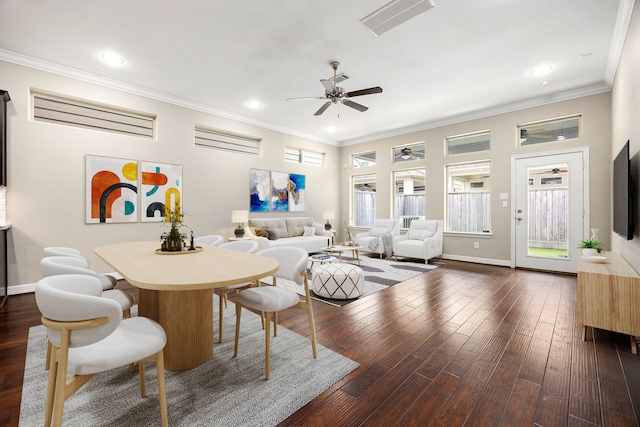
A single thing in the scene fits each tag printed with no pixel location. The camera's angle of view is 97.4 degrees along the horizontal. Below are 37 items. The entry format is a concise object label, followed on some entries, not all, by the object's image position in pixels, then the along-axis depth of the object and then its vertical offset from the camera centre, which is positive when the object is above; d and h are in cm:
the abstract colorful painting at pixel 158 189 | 464 +43
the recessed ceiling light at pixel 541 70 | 394 +204
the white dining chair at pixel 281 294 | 192 -59
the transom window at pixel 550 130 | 482 +148
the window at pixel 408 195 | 702 +47
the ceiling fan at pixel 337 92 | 371 +168
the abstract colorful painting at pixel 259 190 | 616 +53
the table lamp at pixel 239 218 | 554 -9
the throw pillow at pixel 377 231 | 672 -43
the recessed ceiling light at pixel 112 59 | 360 +204
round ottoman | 347 -86
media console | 227 -73
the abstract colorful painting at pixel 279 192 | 657 +52
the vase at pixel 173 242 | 245 -25
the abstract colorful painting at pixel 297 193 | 693 +52
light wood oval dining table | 154 -35
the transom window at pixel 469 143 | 579 +150
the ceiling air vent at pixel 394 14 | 265 +198
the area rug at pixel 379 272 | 379 -102
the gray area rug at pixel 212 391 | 150 -108
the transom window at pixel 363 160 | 779 +153
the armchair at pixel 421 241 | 568 -59
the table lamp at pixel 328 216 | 724 -7
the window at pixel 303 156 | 709 +152
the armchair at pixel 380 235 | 635 -52
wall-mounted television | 259 +15
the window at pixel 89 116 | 392 +149
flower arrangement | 245 -22
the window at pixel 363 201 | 805 +36
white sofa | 574 -43
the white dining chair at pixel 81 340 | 109 -58
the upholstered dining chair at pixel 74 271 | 175 -37
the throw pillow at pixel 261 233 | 582 -40
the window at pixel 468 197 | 584 +34
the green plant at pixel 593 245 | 340 -39
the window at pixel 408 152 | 677 +151
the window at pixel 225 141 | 549 +151
